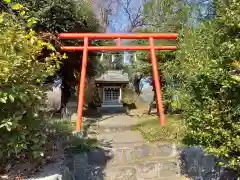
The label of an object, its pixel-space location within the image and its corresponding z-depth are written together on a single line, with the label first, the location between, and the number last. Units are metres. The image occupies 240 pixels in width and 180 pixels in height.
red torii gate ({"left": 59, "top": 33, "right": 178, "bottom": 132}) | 4.91
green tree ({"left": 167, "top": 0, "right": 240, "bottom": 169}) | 2.17
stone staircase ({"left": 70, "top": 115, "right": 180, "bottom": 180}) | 3.37
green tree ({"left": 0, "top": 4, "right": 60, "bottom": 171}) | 1.89
